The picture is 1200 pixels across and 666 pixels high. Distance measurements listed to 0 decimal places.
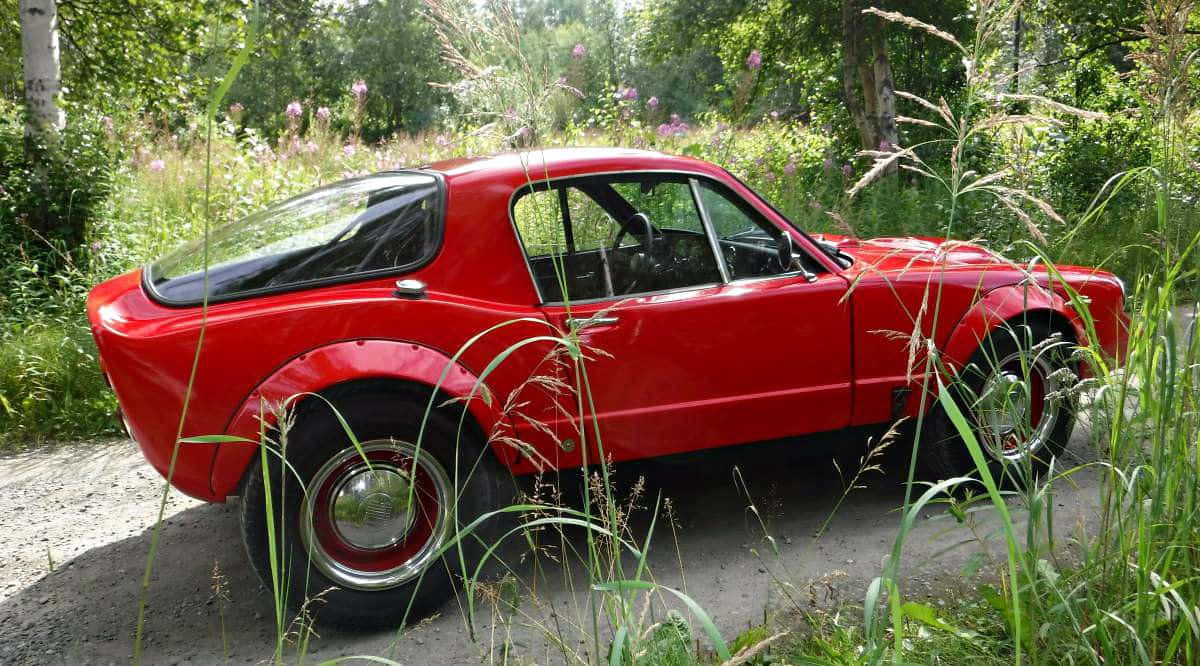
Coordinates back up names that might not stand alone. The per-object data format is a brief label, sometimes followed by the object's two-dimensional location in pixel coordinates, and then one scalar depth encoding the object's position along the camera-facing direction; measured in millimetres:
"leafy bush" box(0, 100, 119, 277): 6918
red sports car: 3072
